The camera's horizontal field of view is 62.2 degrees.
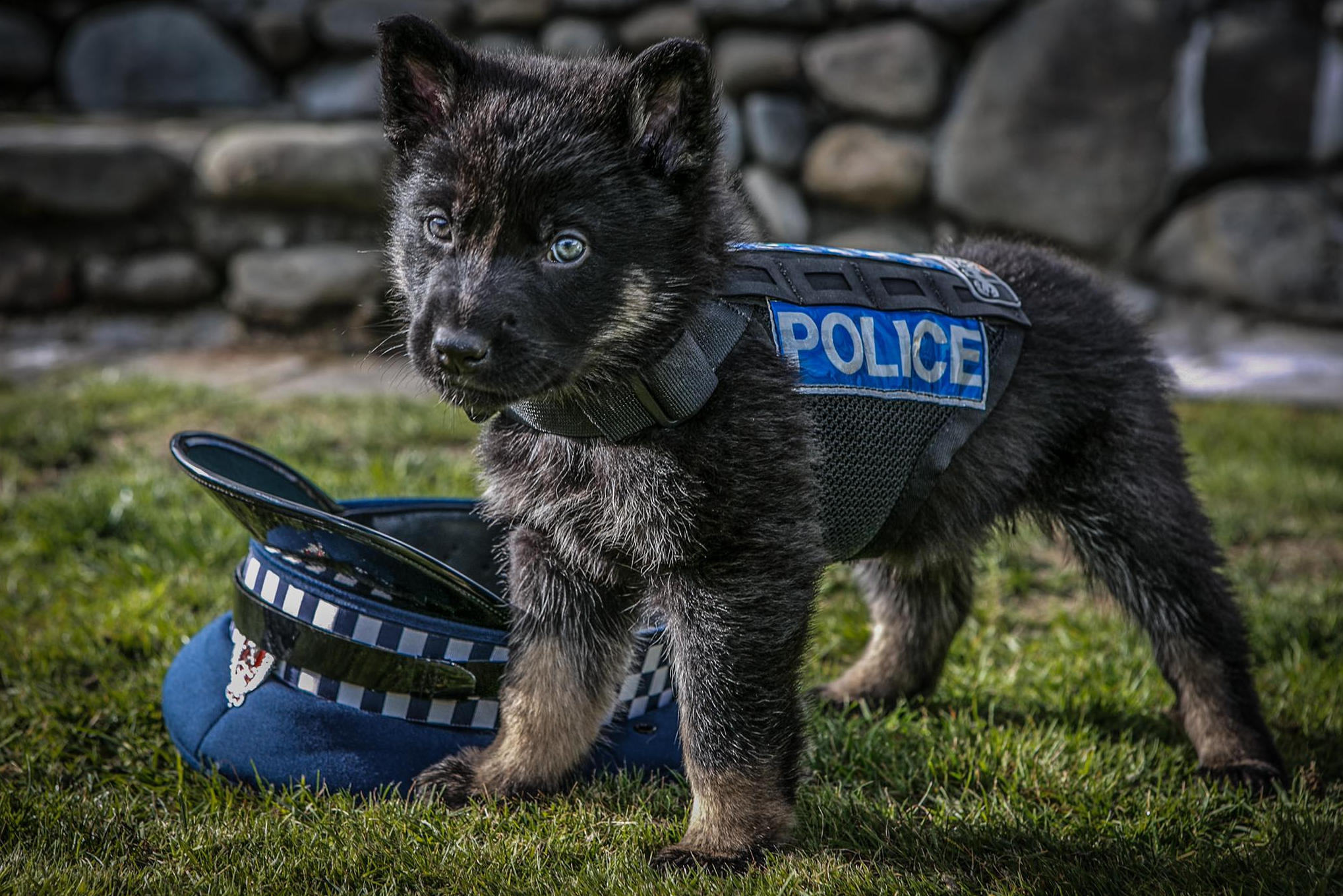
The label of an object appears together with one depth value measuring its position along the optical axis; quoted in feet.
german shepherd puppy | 7.06
